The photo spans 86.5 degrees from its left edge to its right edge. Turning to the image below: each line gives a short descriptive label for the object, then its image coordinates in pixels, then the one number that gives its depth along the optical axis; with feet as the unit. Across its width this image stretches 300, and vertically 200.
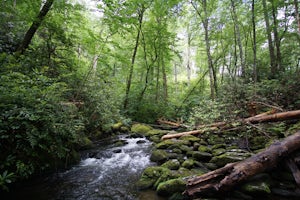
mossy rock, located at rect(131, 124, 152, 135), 30.75
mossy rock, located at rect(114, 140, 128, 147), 22.47
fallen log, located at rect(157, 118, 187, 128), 32.70
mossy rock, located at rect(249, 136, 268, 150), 15.92
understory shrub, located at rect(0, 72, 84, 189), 9.29
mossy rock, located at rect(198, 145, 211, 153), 17.16
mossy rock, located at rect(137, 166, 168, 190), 11.79
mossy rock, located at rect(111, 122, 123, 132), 30.17
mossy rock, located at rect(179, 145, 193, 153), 18.37
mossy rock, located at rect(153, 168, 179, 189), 11.68
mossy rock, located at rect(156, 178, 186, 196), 10.40
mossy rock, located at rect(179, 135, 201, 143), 20.99
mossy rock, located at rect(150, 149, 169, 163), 16.39
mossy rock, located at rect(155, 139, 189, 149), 20.30
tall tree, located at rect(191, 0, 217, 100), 33.05
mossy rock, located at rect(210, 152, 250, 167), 12.58
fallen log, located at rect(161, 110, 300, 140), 15.81
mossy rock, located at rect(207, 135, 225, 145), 20.40
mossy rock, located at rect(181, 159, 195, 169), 13.79
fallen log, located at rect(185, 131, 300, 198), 8.97
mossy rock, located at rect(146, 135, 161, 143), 24.62
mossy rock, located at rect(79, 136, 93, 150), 19.28
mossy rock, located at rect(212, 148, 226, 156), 15.50
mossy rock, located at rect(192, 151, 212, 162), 15.28
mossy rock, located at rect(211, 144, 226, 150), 17.87
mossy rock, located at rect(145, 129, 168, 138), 27.50
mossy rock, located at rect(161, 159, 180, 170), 13.79
